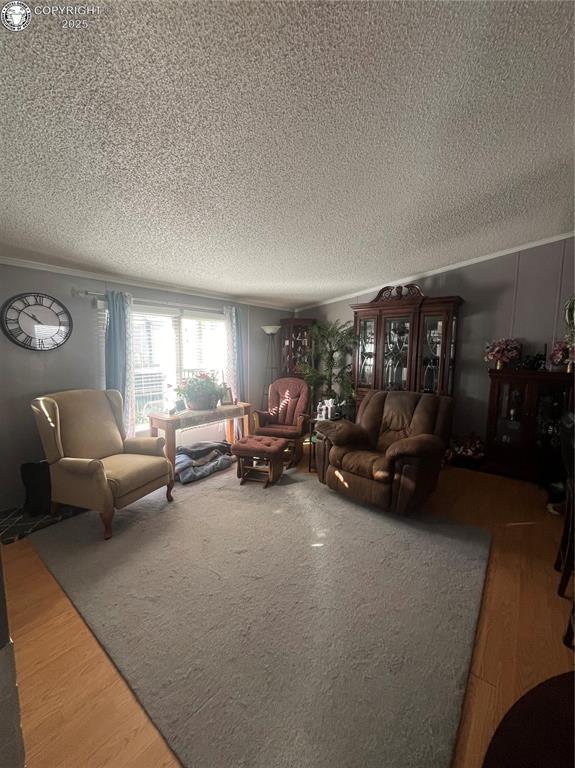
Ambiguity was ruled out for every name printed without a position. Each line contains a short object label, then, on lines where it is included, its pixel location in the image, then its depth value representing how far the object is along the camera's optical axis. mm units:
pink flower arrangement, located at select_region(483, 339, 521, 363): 3465
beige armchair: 2314
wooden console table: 3322
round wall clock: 2637
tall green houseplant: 4488
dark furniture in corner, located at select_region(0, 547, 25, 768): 648
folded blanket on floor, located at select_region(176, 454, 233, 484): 3348
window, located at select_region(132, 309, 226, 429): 3783
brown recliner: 2486
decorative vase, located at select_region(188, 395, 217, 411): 3756
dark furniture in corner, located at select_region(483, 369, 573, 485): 3230
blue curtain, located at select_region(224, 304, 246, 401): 4535
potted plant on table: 3746
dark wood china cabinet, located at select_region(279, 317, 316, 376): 5078
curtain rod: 3123
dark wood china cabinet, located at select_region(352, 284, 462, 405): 3760
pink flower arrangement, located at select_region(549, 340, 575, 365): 3016
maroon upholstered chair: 3754
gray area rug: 1158
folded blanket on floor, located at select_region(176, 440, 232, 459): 3821
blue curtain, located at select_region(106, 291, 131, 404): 3273
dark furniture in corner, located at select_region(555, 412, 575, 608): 1712
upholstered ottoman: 3193
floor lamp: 5277
